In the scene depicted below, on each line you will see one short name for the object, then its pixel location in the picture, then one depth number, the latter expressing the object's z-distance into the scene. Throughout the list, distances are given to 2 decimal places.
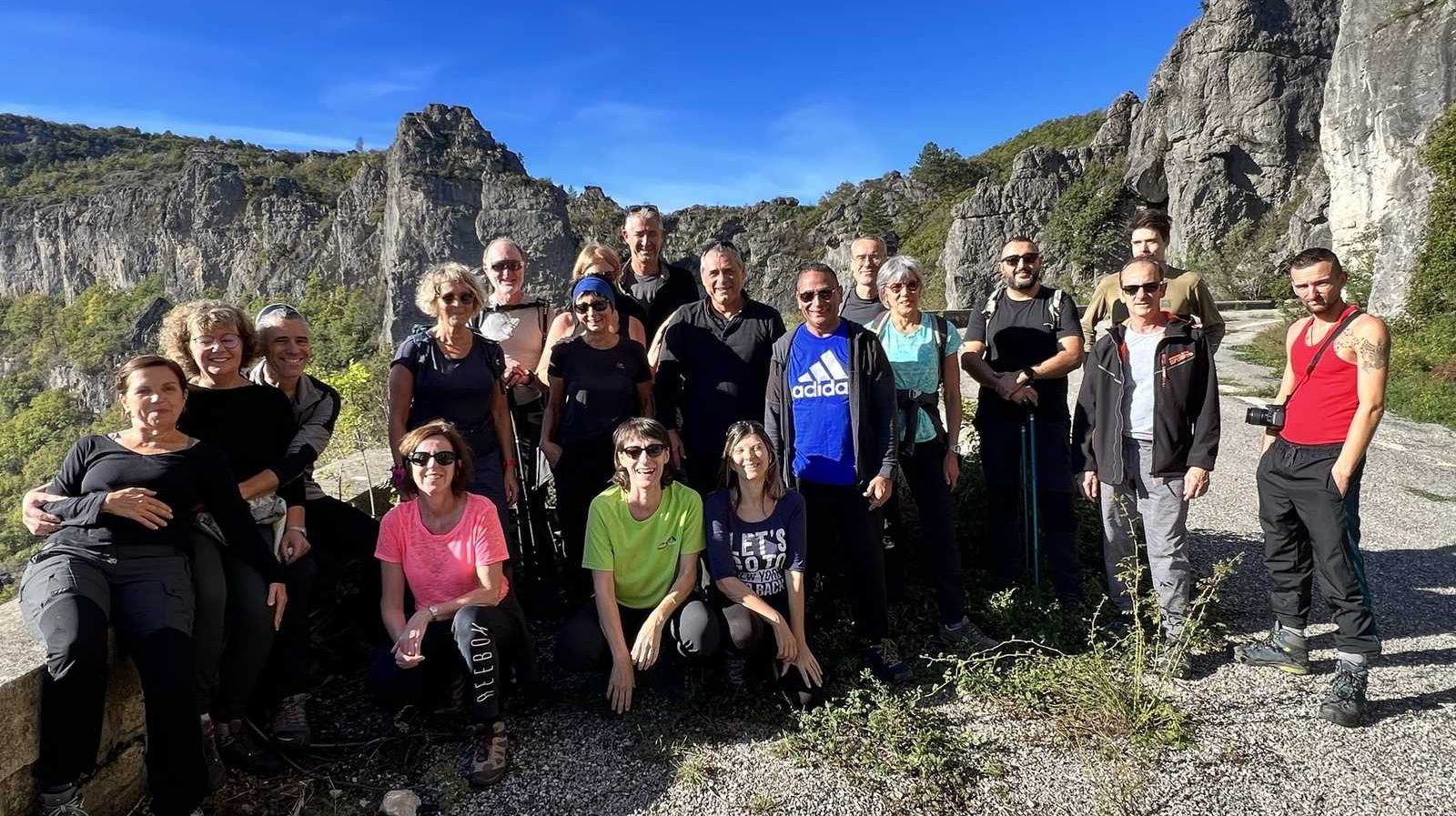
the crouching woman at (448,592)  2.99
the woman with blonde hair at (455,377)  3.66
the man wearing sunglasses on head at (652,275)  4.62
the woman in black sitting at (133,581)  2.39
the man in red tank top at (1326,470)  3.15
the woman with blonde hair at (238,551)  2.81
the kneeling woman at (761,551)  3.32
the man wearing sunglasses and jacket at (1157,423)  3.57
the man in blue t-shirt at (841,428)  3.53
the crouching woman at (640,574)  3.23
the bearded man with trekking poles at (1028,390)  4.05
